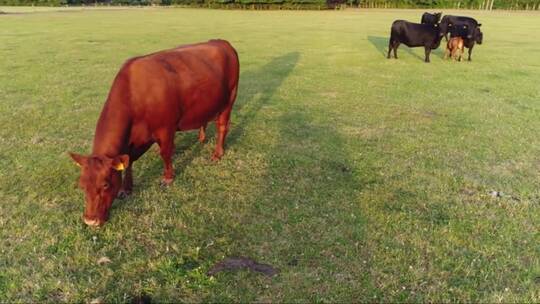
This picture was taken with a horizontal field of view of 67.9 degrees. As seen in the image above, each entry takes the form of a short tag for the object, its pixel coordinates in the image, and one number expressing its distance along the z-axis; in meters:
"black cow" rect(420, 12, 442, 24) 18.52
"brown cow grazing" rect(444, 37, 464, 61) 16.06
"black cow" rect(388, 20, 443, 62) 16.00
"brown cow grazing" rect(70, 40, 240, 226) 4.00
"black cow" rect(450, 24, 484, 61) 15.95
